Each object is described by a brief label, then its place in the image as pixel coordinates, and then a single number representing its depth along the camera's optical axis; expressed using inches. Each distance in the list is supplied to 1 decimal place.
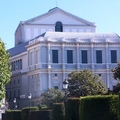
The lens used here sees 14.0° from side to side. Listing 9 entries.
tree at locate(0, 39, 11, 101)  1823.3
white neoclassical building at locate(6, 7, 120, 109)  4192.9
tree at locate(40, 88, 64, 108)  3483.8
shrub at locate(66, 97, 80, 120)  1624.4
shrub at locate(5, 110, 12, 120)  2576.3
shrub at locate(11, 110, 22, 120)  2501.5
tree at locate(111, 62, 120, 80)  2383.1
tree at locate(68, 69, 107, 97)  3208.7
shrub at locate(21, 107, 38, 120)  2314.2
